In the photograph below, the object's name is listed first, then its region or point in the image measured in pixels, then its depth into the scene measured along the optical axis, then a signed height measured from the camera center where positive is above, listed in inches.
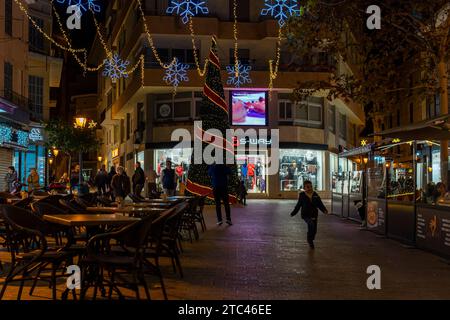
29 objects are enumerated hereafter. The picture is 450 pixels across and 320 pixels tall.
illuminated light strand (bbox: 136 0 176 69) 1454.4 +323.8
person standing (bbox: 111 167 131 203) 793.9 -4.3
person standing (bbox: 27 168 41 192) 818.8 +1.7
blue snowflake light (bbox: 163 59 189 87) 1477.6 +252.7
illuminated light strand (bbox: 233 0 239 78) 1489.2 +330.8
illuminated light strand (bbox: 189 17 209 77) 1482.5 +317.3
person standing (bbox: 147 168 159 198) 1182.7 +0.3
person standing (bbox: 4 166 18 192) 792.9 +1.7
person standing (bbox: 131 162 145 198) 869.5 +4.5
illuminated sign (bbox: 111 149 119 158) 2192.9 +98.8
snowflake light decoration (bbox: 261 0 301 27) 1479.6 +414.6
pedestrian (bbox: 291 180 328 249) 462.0 -20.0
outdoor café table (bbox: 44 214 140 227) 260.4 -17.1
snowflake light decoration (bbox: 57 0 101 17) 794.2 +244.5
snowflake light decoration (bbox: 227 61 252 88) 1505.9 +252.4
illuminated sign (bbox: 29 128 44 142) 1395.2 +103.2
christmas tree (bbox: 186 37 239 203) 935.7 +84.8
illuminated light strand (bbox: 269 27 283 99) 1506.4 +267.6
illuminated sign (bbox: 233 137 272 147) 1530.5 +95.8
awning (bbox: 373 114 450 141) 442.6 +38.8
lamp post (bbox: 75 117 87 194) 1040.7 +99.1
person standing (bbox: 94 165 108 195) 1056.2 +2.0
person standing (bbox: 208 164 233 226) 612.7 -0.9
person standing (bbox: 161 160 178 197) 871.1 +1.6
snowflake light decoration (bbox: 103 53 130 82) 1589.6 +307.2
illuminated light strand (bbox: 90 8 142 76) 1483.4 +282.9
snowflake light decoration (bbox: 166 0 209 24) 1493.6 +416.5
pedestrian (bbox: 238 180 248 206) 1121.4 -23.7
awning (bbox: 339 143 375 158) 652.8 +33.3
